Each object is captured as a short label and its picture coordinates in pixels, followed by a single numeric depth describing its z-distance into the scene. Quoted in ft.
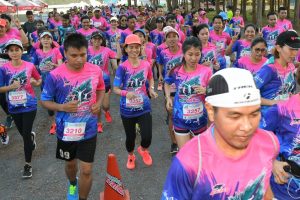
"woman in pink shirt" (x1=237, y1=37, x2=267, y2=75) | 20.19
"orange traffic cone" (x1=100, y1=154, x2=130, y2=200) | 14.97
